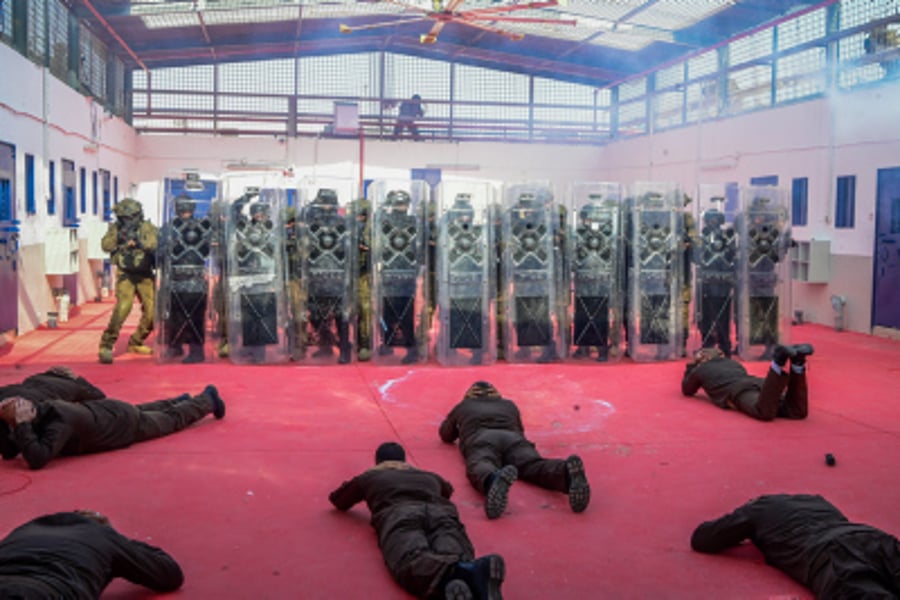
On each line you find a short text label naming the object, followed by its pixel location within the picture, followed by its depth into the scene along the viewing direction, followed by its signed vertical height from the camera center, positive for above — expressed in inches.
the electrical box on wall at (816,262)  551.8 -2.8
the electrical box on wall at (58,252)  530.3 -4.1
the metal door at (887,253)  500.1 +3.0
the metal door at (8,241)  445.7 +1.8
